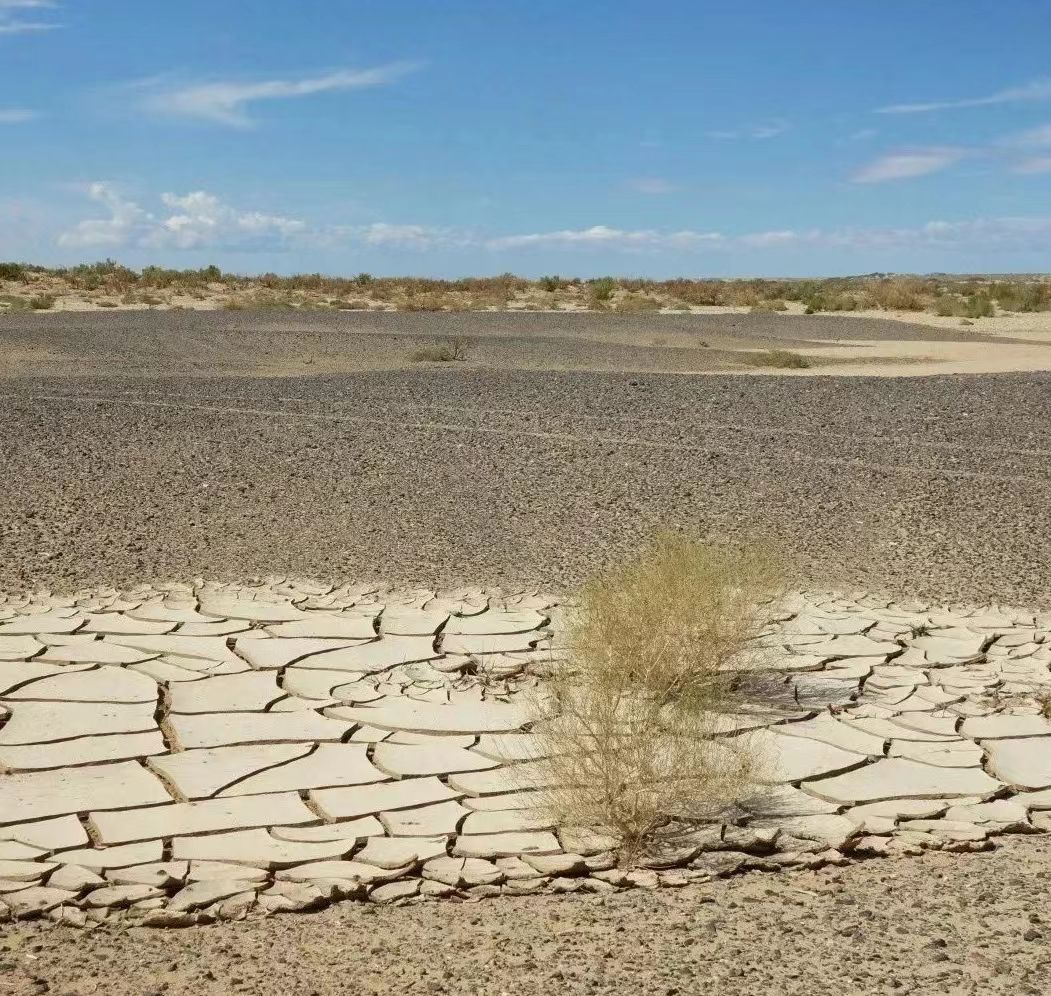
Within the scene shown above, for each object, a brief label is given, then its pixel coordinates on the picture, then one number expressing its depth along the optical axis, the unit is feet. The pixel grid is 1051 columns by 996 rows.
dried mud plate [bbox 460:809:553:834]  16.25
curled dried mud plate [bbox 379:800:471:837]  16.25
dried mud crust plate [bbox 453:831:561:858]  15.61
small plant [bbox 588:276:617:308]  156.04
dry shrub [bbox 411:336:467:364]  73.92
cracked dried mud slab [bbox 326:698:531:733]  19.70
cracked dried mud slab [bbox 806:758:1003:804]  17.57
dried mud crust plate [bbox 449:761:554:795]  17.39
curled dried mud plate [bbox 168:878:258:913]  14.20
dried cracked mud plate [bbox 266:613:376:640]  23.90
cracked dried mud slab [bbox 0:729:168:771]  18.19
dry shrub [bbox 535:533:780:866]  15.97
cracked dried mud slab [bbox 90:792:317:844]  16.06
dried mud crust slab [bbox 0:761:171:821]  16.71
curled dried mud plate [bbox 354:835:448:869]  15.42
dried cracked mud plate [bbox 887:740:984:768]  18.62
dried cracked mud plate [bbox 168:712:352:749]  19.20
